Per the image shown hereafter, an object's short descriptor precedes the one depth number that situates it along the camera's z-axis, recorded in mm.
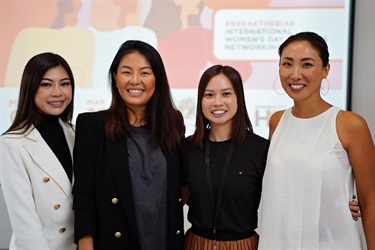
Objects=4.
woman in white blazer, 1649
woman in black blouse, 1730
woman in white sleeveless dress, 1624
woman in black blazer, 1635
